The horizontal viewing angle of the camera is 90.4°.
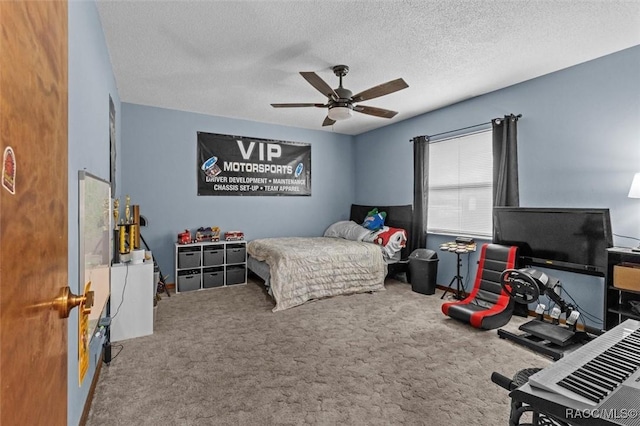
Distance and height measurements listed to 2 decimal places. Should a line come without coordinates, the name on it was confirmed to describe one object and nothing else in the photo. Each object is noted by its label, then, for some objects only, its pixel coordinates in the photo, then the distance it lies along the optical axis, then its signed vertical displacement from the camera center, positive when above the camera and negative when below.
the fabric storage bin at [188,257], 4.48 -0.66
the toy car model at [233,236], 4.95 -0.40
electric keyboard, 0.70 -0.39
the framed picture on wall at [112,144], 3.09 +0.67
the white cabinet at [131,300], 2.92 -0.84
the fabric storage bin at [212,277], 4.64 -0.99
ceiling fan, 2.86 +1.13
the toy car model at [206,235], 4.74 -0.37
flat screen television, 2.80 -0.24
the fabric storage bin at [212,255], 4.64 -0.66
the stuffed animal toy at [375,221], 5.20 -0.17
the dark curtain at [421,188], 4.87 +0.35
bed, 3.85 -0.67
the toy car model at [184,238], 4.57 -0.40
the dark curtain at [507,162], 3.69 +0.57
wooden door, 0.50 +0.00
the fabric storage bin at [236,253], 4.81 -0.65
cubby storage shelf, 4.49 -0.79
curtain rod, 3.68 +1.13
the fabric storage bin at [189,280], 4.48 -0.99
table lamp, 2.60 +0.19
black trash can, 4.37 -0.84
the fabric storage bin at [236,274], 4.82 -0.97
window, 4.11 +0.35
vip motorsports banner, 5.04 +0.76
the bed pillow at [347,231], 5.15 -0.34
